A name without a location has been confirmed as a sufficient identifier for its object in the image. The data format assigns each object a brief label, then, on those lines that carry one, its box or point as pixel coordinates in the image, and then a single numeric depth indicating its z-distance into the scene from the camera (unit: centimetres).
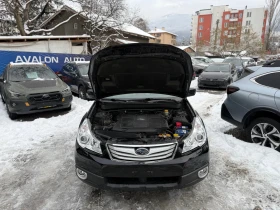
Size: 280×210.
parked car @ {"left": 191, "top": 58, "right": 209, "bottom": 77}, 1728
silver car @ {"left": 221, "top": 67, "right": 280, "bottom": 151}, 374
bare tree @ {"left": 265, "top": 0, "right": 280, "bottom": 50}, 3728
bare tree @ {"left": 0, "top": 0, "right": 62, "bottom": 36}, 1721
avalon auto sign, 1008
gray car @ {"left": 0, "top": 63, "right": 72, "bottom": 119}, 593
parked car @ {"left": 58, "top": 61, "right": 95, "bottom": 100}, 832
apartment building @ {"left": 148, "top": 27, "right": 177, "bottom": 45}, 7181
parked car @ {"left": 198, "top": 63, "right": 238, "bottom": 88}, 1099
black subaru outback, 238
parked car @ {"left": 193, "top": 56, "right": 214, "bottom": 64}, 2067
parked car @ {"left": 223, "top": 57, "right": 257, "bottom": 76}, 1705
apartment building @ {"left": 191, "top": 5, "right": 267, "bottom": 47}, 6475
